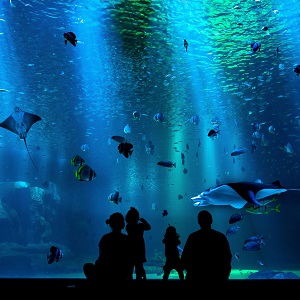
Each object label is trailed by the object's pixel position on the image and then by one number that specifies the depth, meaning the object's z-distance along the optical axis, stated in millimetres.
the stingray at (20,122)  8156
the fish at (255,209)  7033
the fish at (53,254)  6824
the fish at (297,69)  7811
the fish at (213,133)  10194
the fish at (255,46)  8675
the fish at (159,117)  11119
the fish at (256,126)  12404
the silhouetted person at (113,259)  4043
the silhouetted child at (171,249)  5418
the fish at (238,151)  10812
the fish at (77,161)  8377
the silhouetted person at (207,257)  3676
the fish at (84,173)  6855
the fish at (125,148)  7160
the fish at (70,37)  6988
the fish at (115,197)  8977
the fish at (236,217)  8776
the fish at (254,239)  9688
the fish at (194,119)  12452
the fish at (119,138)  8530
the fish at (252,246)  9594
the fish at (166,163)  9367
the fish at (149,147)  15109
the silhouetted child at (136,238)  5184
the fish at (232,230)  10050
